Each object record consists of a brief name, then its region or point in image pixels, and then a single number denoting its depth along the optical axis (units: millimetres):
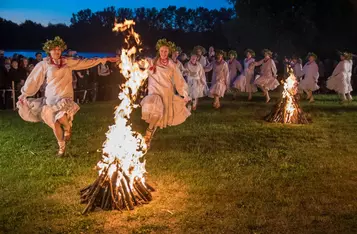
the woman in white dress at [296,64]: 22992
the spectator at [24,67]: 16859
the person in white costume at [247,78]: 20278
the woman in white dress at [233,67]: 20153
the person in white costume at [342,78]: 19719
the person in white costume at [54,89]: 9227
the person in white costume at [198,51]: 17233
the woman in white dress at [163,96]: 9875
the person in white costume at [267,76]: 19375
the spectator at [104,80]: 20078
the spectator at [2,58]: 16505
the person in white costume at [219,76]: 17391
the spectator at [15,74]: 16703
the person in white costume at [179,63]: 15227
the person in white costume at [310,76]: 19689
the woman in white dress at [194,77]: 16562
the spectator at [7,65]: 16672
